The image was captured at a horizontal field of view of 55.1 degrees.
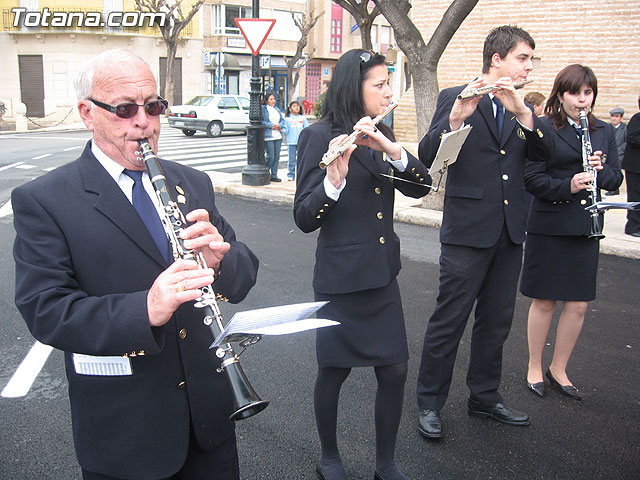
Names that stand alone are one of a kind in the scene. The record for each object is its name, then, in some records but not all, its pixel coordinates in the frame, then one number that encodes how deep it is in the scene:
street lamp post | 11.55
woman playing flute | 2.83
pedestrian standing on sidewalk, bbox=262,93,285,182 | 12.86
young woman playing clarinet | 3.77
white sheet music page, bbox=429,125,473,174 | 3.07
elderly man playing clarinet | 1.72
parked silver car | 23.72
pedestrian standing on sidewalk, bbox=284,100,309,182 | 13.34
